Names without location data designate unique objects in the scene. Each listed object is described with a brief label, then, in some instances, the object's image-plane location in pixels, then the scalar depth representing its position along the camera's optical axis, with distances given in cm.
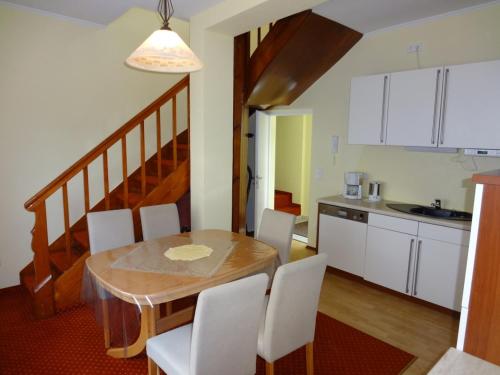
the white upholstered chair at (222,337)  146
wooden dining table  179
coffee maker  390
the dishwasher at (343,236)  354
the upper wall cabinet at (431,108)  278
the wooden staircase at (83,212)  276
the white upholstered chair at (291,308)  175
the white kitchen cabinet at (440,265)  288
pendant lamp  192
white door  482
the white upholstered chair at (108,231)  259
